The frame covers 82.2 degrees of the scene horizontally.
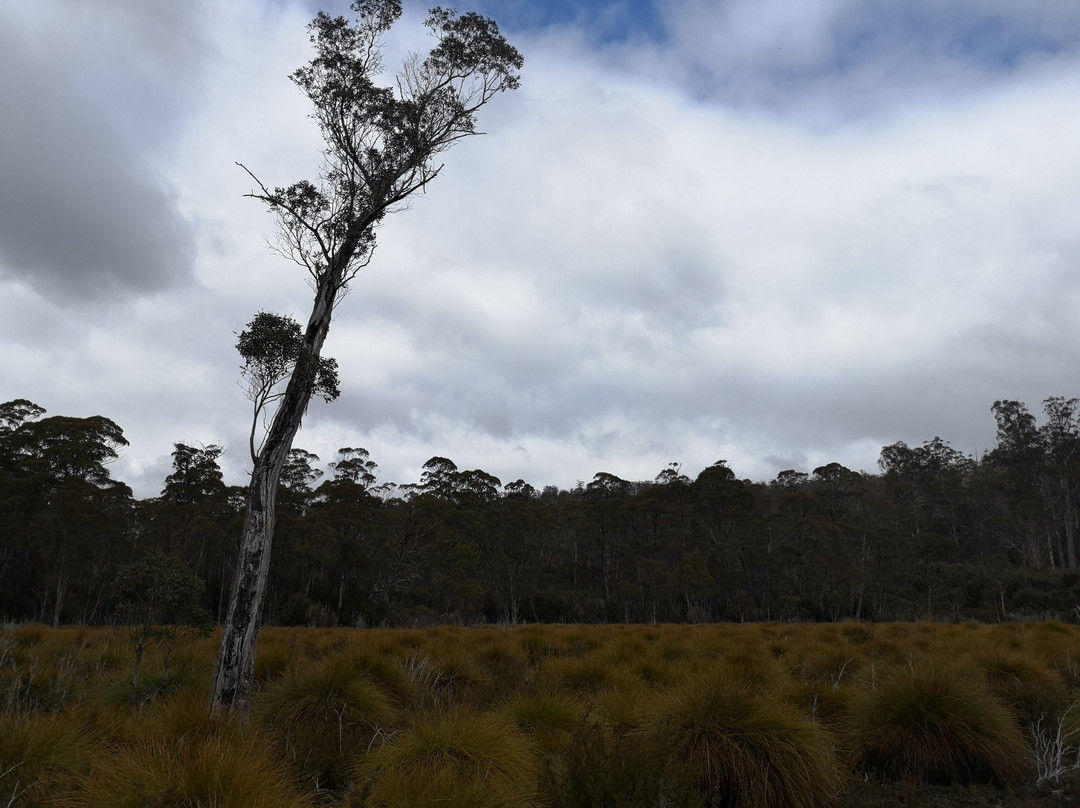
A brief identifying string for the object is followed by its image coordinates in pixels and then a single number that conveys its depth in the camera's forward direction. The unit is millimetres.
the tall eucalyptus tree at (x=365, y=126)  11039
